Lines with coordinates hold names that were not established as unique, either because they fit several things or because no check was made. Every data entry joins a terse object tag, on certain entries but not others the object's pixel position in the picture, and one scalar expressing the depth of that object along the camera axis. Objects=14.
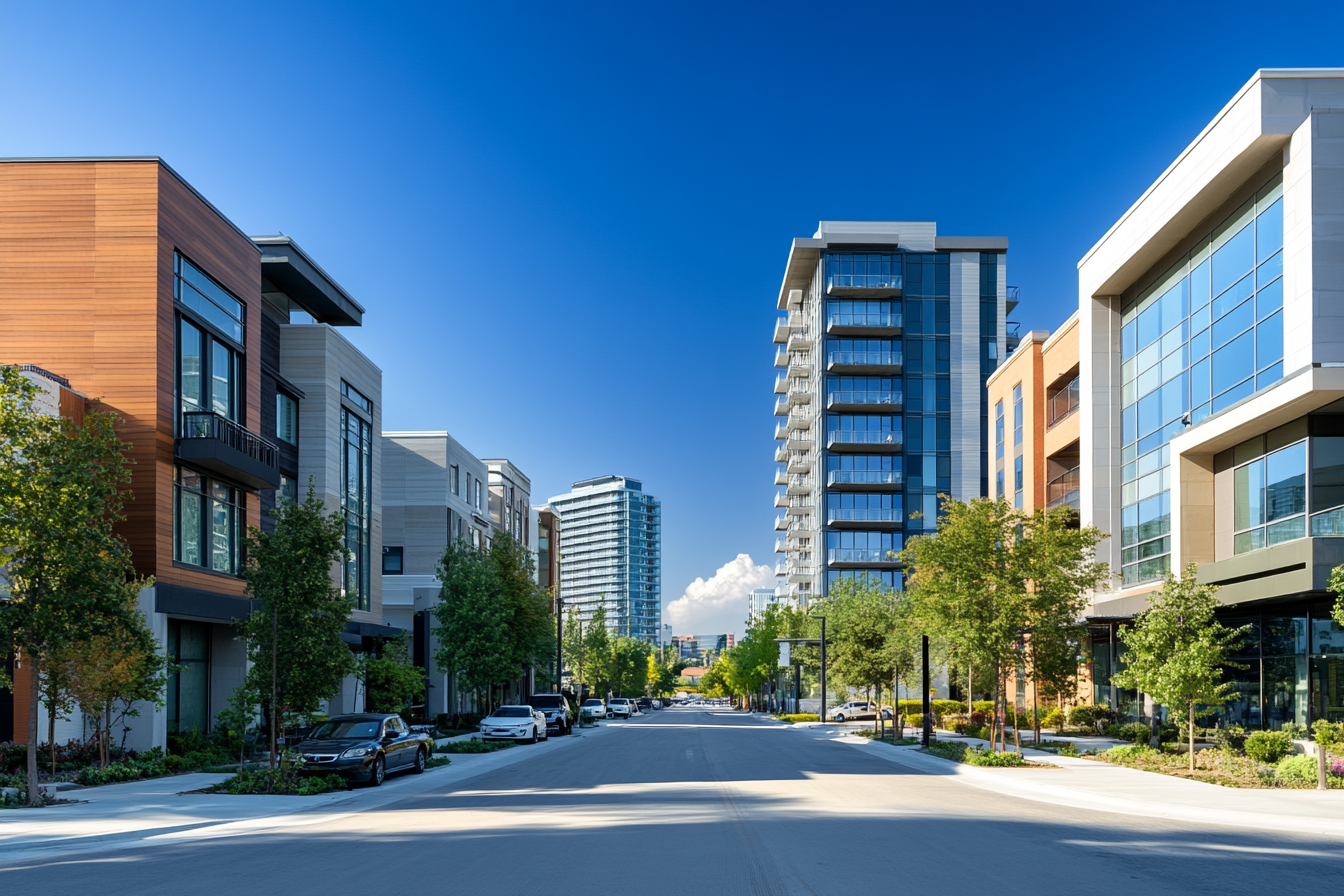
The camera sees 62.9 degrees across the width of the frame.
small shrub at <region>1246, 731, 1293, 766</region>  25.12
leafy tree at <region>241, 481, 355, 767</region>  22.95
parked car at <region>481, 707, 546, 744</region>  41.09
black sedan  22.22
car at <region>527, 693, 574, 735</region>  50.47
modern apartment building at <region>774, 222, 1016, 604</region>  90.75
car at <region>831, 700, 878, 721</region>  66.50
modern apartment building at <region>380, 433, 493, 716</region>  59.59
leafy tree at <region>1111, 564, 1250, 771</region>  25.27
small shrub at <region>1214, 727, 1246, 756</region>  27.75
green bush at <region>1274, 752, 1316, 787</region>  22.30
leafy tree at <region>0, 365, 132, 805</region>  18.62
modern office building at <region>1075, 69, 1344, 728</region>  27.69
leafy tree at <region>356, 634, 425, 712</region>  41.12
